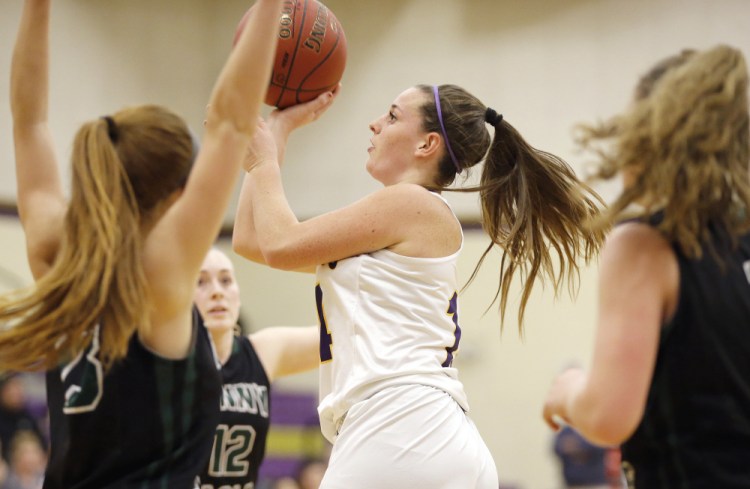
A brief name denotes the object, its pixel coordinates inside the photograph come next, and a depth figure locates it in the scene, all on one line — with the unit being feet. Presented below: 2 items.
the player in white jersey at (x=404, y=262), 19.98
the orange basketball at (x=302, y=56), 24.29
